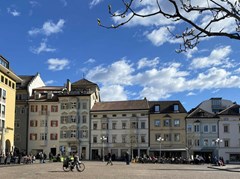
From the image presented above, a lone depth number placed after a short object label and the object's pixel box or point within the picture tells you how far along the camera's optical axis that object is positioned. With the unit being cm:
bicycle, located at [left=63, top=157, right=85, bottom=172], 1953
